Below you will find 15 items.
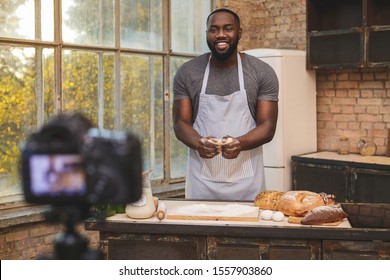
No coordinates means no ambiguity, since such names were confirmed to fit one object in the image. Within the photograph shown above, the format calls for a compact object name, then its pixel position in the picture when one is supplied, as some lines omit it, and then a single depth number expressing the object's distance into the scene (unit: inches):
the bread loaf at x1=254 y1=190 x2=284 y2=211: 104.7
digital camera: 36.2
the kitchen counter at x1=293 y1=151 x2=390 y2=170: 178.2
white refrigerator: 195.5
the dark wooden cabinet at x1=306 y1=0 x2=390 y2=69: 187.0
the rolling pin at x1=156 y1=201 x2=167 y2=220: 100.8
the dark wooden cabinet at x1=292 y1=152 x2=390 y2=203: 176.6
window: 153.6
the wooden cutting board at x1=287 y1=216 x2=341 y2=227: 97.6
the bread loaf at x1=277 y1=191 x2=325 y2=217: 99.8
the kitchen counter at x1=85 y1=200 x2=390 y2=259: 92.9
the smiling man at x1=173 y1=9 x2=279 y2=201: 124.5
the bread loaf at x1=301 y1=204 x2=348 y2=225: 95.3
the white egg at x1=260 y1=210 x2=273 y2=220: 99.6
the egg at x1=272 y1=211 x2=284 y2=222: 98.4
